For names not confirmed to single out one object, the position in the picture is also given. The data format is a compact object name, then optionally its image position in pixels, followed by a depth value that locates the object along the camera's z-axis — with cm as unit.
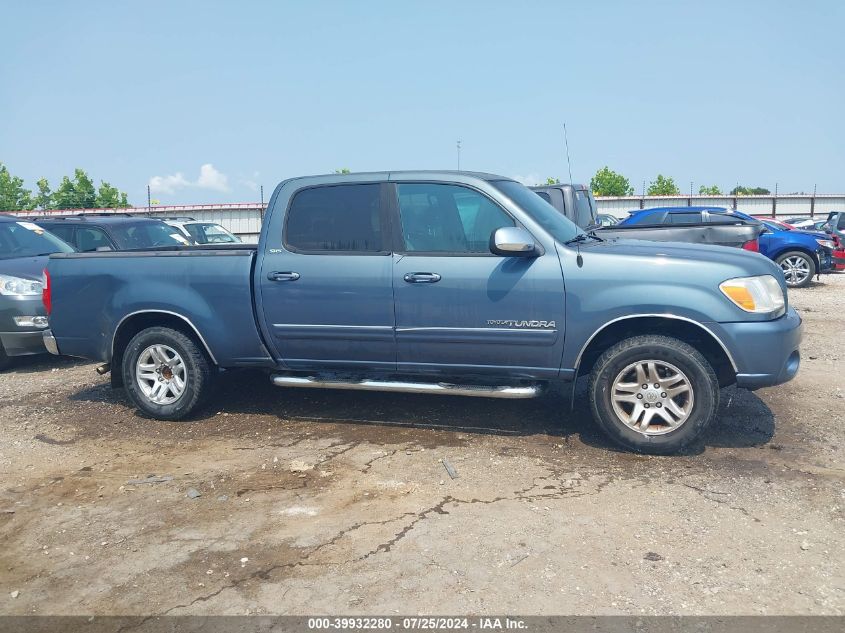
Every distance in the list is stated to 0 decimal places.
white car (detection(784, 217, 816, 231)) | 2710
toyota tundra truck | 487
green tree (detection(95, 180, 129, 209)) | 4831
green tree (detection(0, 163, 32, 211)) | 4997
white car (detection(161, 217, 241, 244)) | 1423
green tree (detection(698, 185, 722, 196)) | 8831
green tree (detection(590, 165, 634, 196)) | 7188
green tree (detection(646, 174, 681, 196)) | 7444
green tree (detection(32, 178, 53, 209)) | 5158
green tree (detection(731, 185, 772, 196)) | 8931
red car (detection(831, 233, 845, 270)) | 1568
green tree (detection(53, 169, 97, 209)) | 4691
